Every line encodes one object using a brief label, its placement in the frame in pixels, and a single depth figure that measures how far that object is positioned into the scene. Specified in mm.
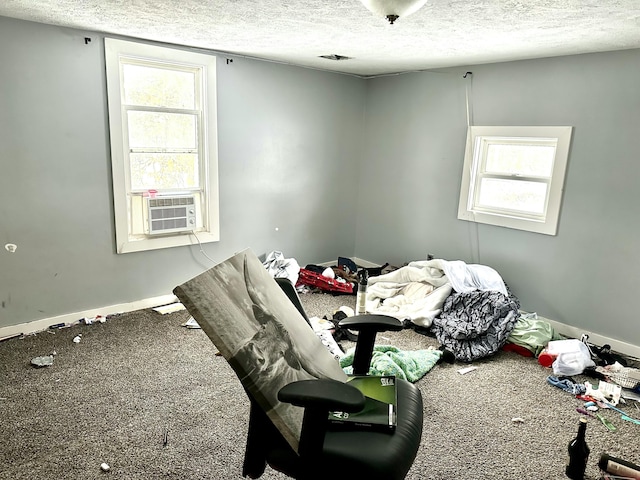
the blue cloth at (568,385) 2721
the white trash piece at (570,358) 2924
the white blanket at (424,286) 3652
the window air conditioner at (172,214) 3646
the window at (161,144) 3416
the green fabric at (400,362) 2674
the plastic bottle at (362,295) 3225
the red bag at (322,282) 4352
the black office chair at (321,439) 1190
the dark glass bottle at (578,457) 1971
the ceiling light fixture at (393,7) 1620
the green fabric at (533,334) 3205
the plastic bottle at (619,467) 1909
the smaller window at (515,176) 3531
